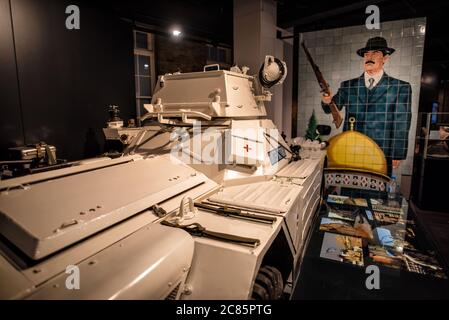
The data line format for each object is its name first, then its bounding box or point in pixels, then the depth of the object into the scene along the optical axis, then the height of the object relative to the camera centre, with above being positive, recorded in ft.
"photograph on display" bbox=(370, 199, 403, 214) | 16.69 -5.58
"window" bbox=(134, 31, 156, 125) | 23.73 +3.51
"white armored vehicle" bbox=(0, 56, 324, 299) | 4.46 -2.25
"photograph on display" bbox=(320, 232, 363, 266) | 11.31 -5.60
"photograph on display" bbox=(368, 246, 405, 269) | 10.93 -5.62
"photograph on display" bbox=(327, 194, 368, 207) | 17.84 -5.62
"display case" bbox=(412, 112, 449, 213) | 18.63 -3.45
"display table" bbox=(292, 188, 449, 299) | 9.58 -5.65
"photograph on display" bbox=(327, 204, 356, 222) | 15.35 -5.57
